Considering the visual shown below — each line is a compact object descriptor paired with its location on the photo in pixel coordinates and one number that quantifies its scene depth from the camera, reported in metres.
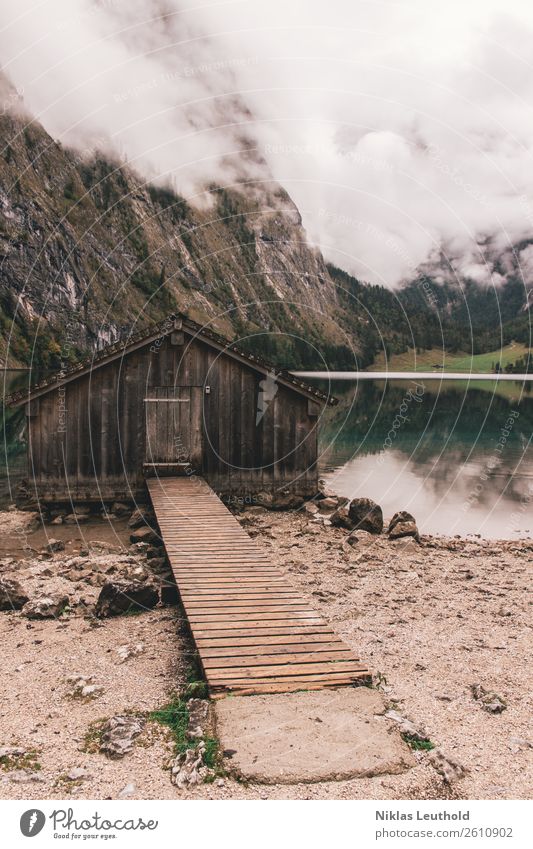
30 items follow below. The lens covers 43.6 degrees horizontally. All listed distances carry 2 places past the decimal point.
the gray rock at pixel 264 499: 21.67
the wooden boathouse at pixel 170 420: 20.34
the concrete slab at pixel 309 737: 6.44
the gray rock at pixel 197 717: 7.26
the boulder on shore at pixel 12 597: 12.08
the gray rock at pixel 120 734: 7.09
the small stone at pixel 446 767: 6.56
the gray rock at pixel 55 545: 17.17
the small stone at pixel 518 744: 7.34
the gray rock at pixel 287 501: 21.88
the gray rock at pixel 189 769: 6.39
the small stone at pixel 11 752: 7.08
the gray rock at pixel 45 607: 11.66
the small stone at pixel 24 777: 6.57
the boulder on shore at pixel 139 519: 19.31
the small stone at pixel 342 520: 19.80
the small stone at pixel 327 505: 22.41
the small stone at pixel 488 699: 8.30
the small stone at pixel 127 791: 6.34
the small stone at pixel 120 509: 20.47
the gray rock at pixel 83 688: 8.66
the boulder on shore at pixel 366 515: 19.58
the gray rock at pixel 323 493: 23.53
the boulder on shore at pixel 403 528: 18.91
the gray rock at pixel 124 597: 11.80
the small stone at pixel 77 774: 6.61
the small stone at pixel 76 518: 19.91
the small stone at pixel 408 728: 7.21
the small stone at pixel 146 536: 17.91
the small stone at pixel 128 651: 9.92
